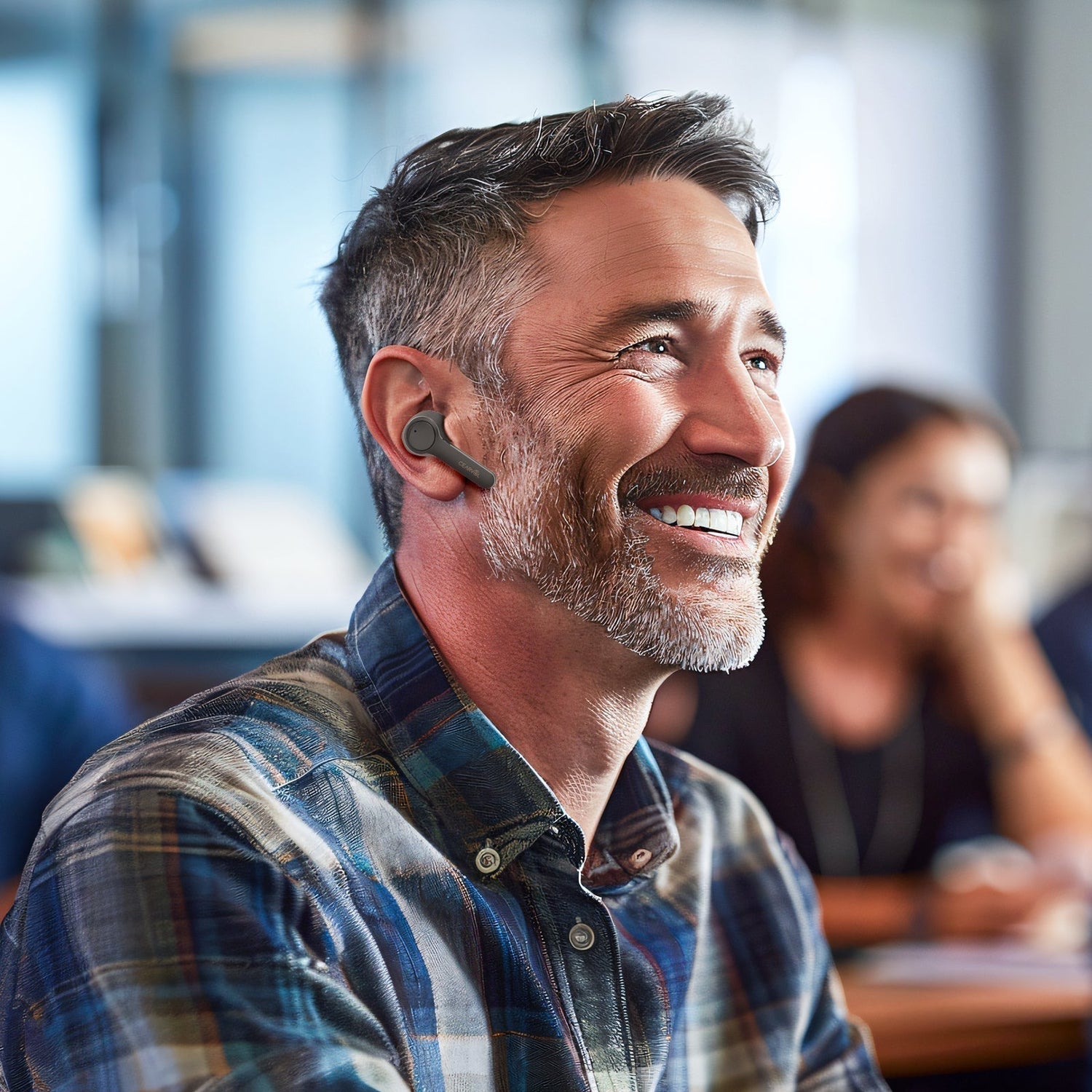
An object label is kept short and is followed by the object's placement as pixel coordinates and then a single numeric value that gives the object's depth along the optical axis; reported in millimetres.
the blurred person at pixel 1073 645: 2793
